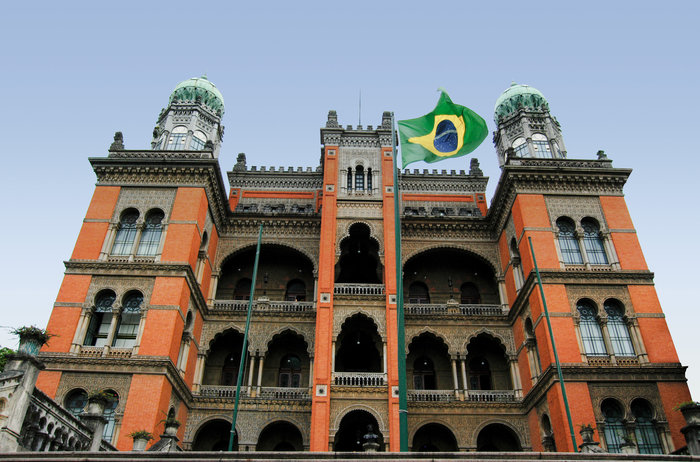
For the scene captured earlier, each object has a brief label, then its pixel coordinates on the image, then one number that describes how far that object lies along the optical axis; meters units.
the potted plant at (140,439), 17.91
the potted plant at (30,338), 11.50
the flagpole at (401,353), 12.77
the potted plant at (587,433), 17.55
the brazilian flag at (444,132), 18.44
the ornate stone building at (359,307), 23.02
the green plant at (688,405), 14.16
